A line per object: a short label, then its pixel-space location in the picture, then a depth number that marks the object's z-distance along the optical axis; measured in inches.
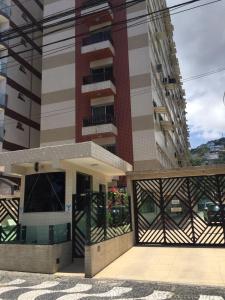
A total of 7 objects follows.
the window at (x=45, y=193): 431.2
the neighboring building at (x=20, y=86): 1046.4
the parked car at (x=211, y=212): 557.7
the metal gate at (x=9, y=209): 476.6
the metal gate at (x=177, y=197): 515.2
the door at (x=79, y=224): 400.8
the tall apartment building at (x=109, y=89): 923.4
